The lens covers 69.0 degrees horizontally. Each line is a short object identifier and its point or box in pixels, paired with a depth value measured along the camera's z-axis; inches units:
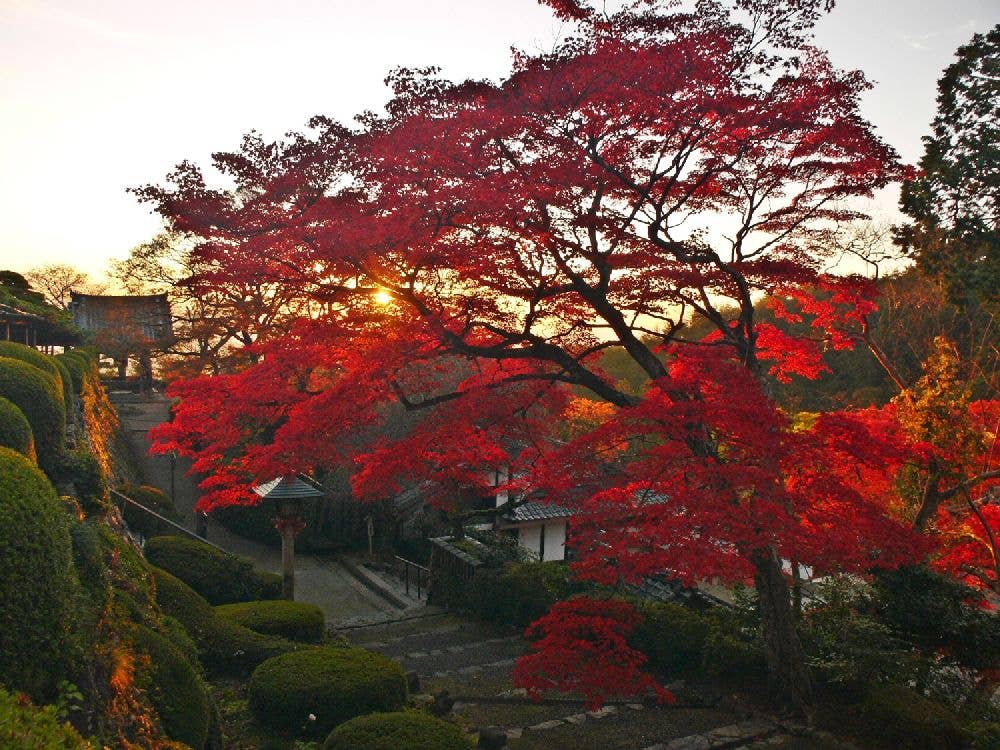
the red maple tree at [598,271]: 307.6
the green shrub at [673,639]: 430.0
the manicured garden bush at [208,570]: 481.7
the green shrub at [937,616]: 365.4
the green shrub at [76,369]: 643.8
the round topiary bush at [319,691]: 310.8
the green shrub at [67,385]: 493.0
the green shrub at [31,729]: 128.3
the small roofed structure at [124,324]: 1209.0
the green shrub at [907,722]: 321.4
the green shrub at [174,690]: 240.4
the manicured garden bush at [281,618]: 414.0
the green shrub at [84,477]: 346.0
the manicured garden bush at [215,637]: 374.0
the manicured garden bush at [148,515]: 618.0
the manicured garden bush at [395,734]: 250.3
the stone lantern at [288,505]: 475.2
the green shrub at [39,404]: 336.8
